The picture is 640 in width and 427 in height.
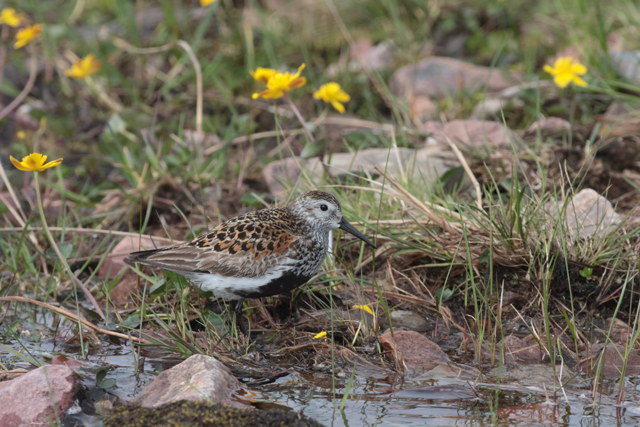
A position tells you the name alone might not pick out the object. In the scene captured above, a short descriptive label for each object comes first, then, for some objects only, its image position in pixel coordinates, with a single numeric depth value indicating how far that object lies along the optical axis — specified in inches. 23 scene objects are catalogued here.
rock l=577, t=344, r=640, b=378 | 317.4
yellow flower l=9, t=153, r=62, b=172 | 323.6
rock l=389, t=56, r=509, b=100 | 675.4
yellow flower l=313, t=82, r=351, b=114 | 461.7
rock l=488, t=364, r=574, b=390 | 309.0
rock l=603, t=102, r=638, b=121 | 568.7
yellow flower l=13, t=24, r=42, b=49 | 515.8
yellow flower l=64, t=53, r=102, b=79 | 570.9
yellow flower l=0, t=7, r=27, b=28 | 577.3
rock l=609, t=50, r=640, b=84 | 595.0
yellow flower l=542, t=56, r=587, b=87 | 490.9
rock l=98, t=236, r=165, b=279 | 440.1
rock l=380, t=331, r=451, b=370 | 331.3
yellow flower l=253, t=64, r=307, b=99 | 422.0
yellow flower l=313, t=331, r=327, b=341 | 339.0
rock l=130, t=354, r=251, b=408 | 276.1
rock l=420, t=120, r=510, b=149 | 521.7
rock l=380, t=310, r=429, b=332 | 375.6
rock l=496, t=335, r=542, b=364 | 336.2
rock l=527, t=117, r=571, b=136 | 547.8
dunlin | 350.0
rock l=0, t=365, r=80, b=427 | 275.0
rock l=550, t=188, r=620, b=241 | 383.9
